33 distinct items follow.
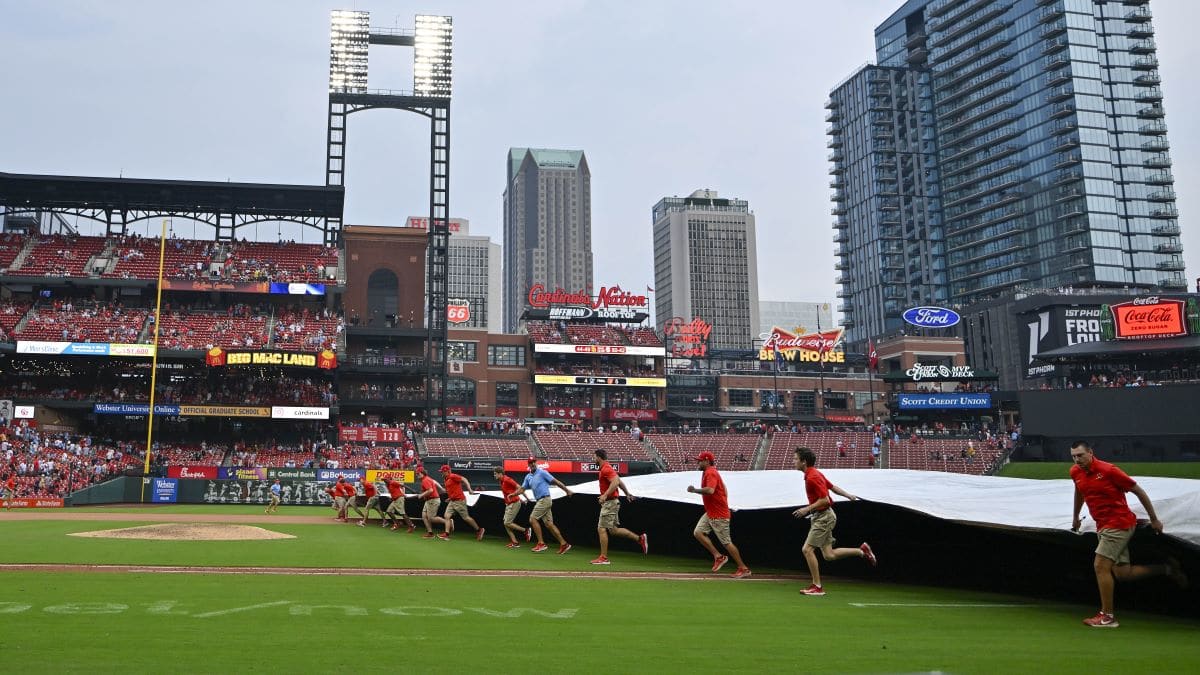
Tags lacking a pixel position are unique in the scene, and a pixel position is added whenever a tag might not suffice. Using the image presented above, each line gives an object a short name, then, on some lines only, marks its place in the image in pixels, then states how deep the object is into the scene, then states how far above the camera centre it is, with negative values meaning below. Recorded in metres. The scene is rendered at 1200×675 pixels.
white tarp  9.70 -0.88
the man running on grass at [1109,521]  9.20 -0.93
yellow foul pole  49.44 +4.51
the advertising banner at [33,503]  43.47 -2.74
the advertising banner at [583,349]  85.81 +8.45
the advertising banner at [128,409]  57.23 +2.27
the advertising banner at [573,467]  62.19 -1.96
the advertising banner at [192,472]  51.03 -1.59
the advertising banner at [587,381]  84.12 +5.36
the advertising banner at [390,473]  52.50 -1.96
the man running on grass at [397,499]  26.70 -1.72
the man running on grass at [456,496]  21.42 -1.33
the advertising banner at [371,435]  63.70 +0.46
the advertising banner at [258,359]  58.34 +5.48
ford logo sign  90.94 +11.74
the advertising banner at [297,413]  59.81 +1.97
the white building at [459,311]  89.88 +12.83
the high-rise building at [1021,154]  130.88 +43.69
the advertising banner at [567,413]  84.94 +2.41
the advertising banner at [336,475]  51.75 -1.88
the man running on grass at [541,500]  17.86 -1.20
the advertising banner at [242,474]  50.66 -1.71
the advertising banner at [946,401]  73.62 +2.66
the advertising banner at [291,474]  50.91 -1.77
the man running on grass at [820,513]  11.70 -1.02
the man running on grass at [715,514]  13.50 -1.17
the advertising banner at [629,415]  84.56 +2.14
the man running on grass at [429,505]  22.53 -1.62
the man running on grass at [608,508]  15.41 -1.22
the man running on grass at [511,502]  19.05 -1.32
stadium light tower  70.38 +27.62
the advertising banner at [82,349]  56.53 +6.04
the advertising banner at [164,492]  49.31 -2.58
